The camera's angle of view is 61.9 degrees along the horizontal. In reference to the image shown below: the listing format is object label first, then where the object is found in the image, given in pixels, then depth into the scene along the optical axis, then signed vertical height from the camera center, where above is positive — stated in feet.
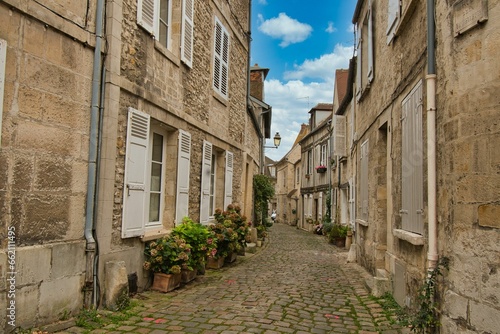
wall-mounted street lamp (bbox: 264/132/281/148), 64.64 +9.12
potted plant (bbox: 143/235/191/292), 19.05 -2.99
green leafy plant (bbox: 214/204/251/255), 29.01 -1.52
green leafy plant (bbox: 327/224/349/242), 47.19 -3.64
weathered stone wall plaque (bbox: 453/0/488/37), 10.89 +5.13
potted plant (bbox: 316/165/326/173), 68.08 +5.16
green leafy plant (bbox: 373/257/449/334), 12.39 -3.12
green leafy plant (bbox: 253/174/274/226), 48.67 +0.73
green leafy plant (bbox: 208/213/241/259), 26.63 -2.57
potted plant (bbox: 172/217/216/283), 20.92 -2.33
